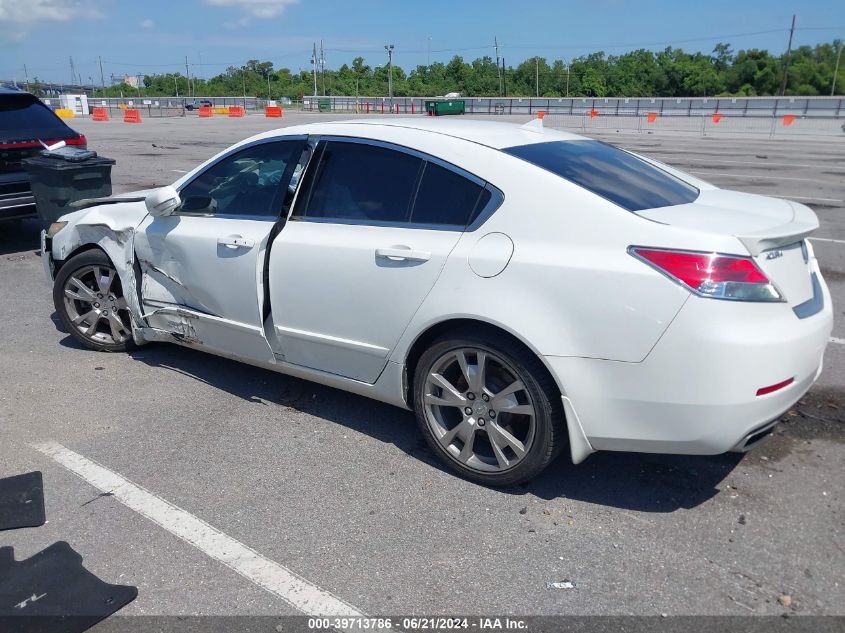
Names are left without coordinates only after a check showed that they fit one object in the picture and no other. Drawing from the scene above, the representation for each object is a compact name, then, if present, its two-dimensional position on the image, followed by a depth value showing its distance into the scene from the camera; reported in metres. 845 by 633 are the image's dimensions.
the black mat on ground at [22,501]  3.41
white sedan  3.04
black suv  8.32
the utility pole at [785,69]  78.32
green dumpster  50.94
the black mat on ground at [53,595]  2.77
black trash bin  7.85
